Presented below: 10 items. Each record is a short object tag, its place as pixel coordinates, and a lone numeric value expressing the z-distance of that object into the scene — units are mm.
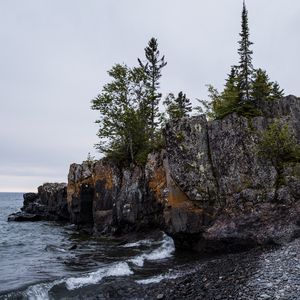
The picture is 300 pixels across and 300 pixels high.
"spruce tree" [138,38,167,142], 51684
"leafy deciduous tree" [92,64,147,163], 41688
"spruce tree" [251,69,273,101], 29344
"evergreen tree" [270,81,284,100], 30986
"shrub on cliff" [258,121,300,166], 24594
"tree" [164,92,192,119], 46153
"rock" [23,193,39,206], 96562
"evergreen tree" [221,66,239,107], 28547
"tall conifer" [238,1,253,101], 31353
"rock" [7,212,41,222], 71938
